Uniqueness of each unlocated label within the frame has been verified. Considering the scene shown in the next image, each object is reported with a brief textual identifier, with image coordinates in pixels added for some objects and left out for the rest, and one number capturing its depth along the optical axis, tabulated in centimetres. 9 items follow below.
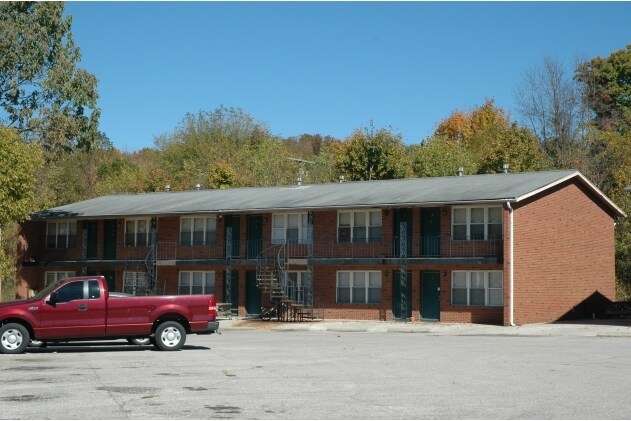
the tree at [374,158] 6738
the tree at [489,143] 6162
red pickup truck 2452
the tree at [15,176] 4188
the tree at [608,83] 7800
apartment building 4078
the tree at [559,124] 6775
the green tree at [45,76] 4691
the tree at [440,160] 6806
